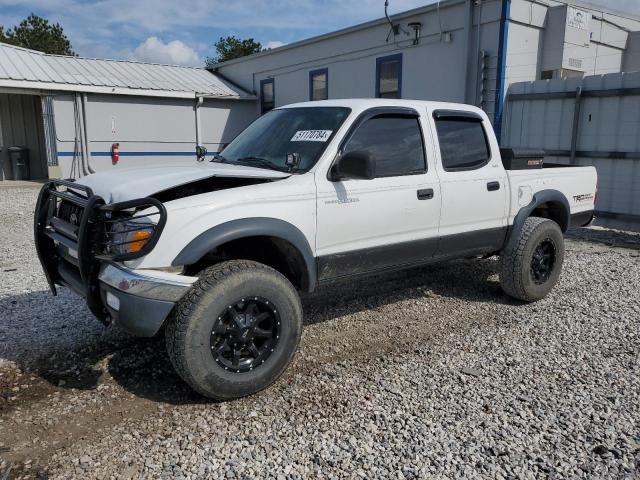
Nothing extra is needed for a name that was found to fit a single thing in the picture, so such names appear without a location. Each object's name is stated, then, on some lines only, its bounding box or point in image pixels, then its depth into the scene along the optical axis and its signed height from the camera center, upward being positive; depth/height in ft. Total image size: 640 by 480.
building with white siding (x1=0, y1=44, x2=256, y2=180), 52.85 +2.38
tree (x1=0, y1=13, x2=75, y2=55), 150.71 +27.58
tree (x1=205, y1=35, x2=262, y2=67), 167.02 +27.55
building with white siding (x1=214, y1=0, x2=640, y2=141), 36.76 +6.67
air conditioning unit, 36.99 +6.84
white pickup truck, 10.33 -1.98
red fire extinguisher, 55.62 -1.91
